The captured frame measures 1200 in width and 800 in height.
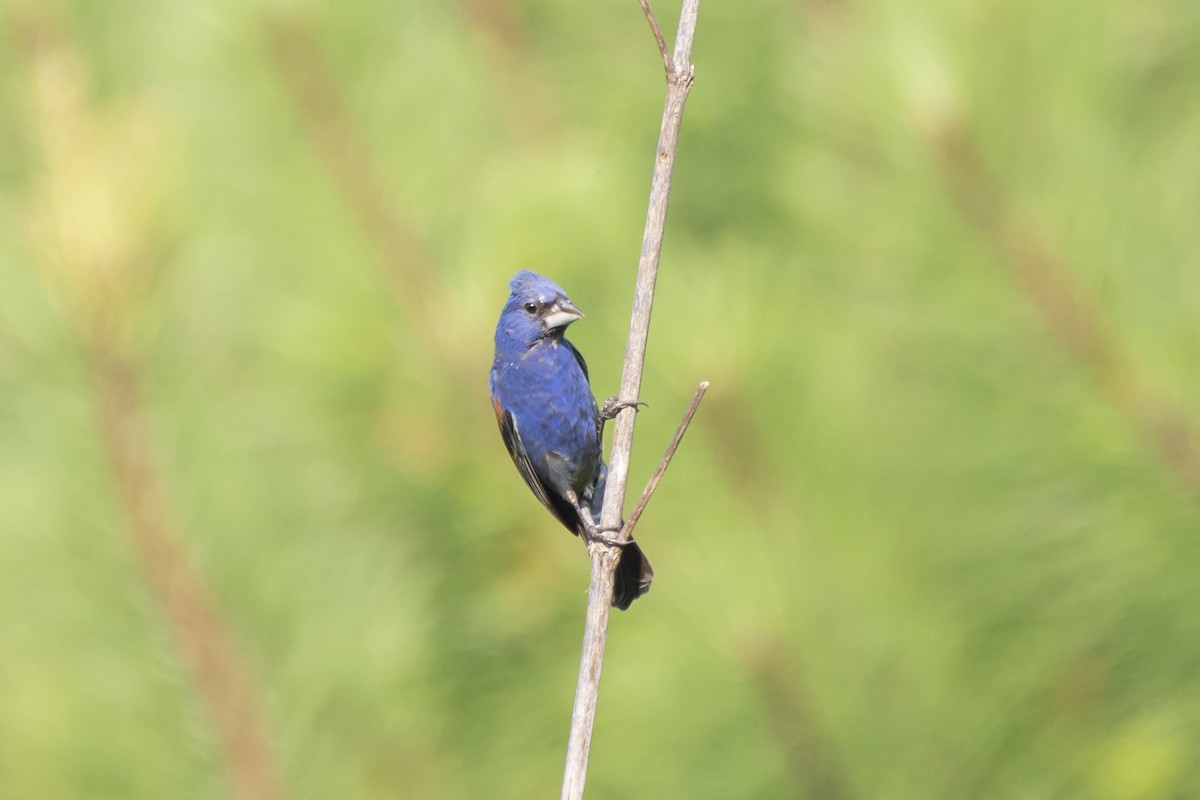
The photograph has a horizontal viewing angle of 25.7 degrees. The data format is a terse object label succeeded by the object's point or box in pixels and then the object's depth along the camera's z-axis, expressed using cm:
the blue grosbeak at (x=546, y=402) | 546
